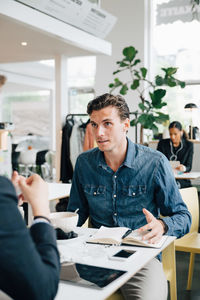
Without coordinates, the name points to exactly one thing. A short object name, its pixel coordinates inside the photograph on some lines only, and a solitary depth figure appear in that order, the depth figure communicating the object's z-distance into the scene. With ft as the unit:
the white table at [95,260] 3.87
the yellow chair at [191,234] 9.14
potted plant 20.61
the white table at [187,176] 17.17
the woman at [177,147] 19.26
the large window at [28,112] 44.75
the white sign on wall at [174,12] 29.53
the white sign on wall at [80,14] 16.81
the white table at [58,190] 11.19
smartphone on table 4.78
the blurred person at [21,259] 3.12
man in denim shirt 7.20
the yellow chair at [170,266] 7.14
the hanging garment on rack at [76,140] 22.67
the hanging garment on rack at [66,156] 22.75
